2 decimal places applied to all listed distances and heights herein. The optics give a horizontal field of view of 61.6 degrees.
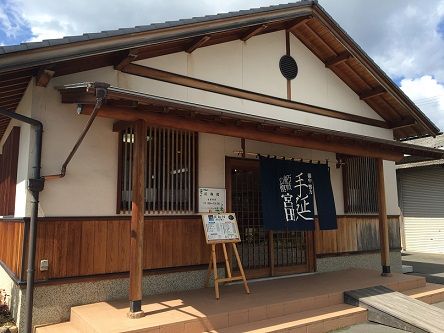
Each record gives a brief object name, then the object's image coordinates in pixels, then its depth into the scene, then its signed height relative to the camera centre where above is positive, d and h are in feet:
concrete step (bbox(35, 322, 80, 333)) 16.71 -5.09
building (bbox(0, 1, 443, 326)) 17.51 +4.34
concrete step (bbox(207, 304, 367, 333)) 17.19 -5.22
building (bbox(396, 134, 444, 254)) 51.93 +1.59
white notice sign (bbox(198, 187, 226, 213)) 23.30 +0.94
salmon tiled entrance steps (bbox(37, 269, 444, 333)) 16.06 -4.51
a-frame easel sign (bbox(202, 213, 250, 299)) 20.83 -0.98
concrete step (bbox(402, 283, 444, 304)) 24.38 -5.30
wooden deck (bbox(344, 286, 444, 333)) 18.81 -5.26
